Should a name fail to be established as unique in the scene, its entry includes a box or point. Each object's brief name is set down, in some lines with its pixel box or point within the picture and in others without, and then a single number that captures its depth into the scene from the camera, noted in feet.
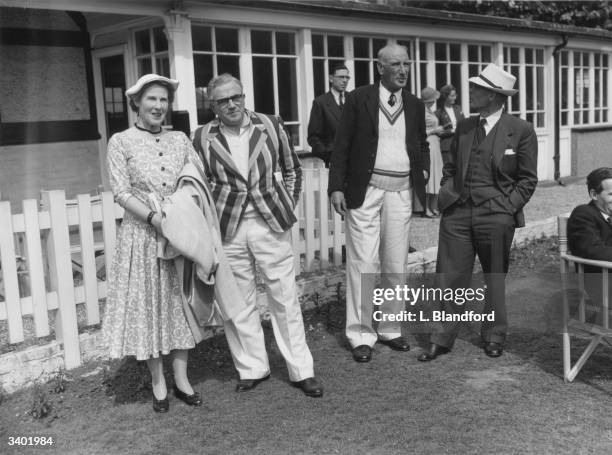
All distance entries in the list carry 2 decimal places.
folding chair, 12.36
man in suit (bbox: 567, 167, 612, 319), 12.76
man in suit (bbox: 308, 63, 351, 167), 21.26
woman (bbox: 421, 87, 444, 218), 30.17
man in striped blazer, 13.25
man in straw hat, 14.87
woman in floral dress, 12.18
